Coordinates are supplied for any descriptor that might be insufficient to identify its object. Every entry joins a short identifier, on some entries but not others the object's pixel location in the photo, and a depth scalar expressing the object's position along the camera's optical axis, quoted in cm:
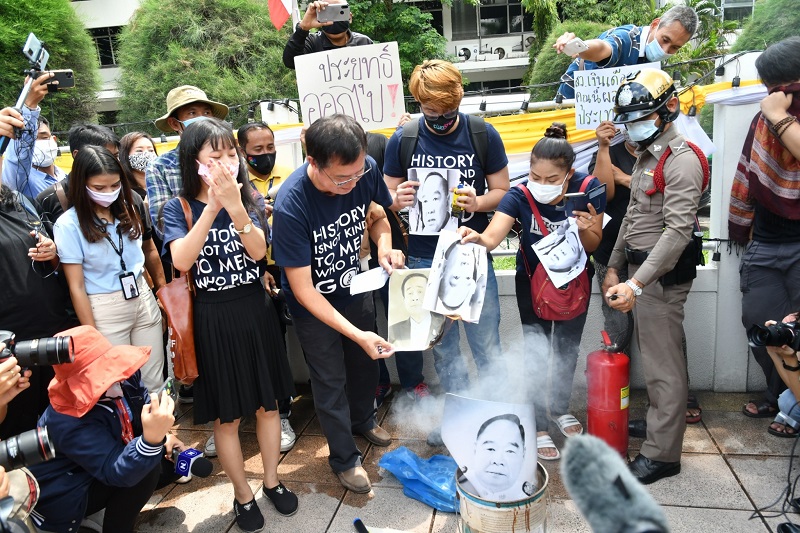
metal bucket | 246
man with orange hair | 340
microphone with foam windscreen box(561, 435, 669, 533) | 81
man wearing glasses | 293
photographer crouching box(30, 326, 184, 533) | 251
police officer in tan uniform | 310
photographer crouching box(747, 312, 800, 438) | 269
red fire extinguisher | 342
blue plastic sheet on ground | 323
